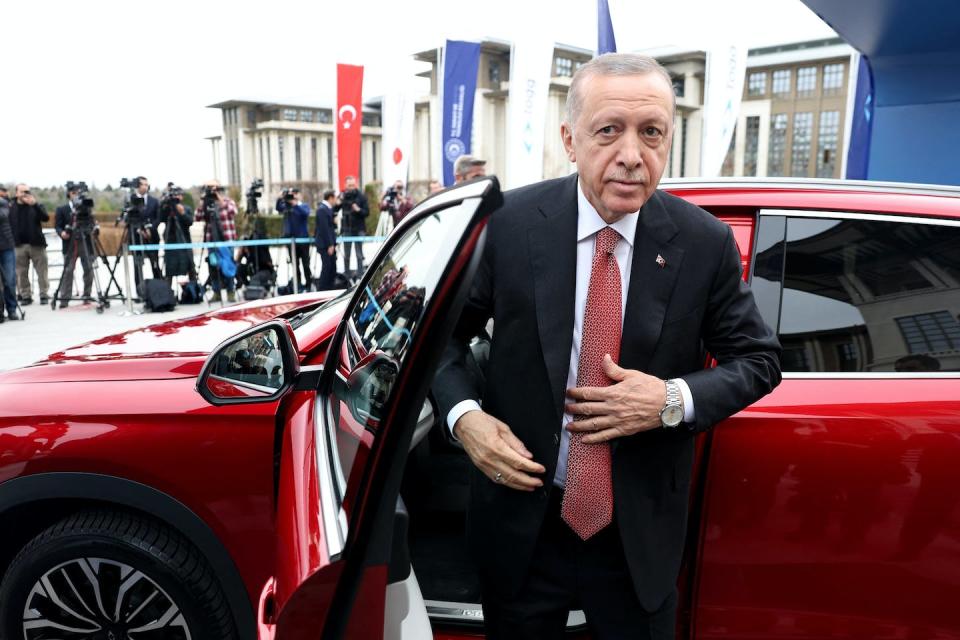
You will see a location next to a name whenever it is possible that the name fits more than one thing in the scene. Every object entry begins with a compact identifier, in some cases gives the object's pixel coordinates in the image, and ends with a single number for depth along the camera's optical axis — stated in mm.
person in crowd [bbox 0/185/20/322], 9336
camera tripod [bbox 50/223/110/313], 10141
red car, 1747
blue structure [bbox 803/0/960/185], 7387
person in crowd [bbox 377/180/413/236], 14703
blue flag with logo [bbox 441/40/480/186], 15680
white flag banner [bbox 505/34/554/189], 13953
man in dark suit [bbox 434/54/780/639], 1357
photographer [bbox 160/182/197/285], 10578
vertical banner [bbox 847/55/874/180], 9891
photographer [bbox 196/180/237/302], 10766
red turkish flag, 16812
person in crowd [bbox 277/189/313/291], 11586
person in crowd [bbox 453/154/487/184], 6828
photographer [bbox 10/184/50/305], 10227
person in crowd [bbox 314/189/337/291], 11168
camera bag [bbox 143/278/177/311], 9922
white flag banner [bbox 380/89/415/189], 20688
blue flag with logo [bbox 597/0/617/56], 9086
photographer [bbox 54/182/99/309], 10341
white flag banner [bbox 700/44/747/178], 13633
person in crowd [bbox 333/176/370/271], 13250
